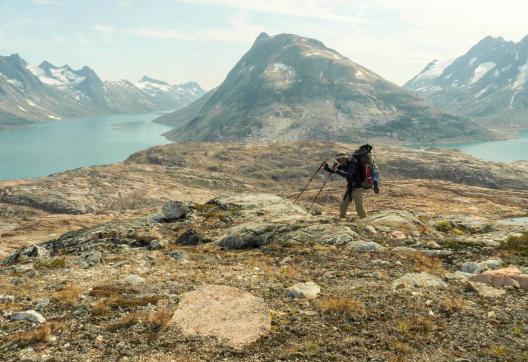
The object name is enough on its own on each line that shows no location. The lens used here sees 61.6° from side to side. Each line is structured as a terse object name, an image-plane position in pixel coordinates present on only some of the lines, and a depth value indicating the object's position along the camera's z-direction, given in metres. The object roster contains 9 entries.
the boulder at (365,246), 17.94
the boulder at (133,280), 15.09
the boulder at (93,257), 18.39
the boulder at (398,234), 19.89
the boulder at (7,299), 13.38
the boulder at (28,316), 11.87
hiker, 21.44
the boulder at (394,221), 21.50
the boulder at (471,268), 15.36
